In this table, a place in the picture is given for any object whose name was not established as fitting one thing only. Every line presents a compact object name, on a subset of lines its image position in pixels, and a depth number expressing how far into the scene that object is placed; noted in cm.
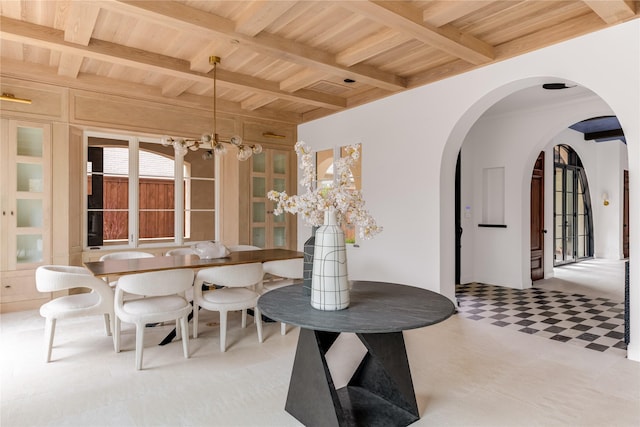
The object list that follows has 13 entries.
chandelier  386
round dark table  184
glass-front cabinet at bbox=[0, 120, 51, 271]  435
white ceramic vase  201
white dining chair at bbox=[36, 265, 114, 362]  293
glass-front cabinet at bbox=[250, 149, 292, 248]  629
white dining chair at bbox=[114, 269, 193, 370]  290
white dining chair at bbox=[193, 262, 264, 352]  326
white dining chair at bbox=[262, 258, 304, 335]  371
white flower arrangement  213
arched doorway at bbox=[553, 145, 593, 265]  810
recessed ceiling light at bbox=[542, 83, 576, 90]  438
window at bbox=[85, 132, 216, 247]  517
